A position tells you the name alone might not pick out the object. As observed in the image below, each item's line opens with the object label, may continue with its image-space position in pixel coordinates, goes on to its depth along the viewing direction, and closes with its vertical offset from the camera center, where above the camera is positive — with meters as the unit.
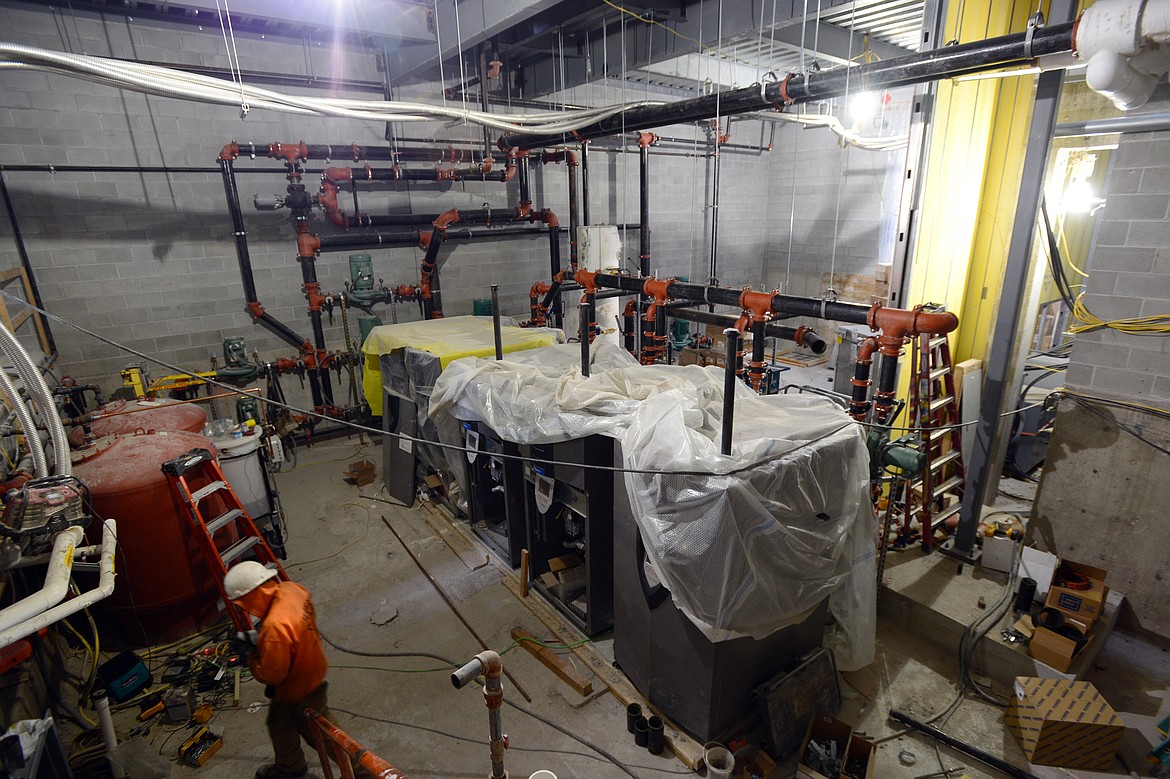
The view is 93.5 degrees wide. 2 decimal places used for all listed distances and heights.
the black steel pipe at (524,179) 6.52 +0.59
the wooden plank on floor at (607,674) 2.42 -2.22
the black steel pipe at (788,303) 3.11 -0.47
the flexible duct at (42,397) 2.26 -0.64
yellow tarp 4.01 -0.80
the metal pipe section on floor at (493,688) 1.86 -1.52
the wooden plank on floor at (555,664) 2.77 -2.22
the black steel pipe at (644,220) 6.70 +0.10
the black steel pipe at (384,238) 5.75 -0.04
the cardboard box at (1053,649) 2.63 -2.02
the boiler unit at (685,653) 2.33 -1.84
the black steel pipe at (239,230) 5.08 +0.09
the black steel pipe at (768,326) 3.62 -0.76
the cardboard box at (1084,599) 2.76 -1.88
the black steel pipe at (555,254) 6.79 -0.28
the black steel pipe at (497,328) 3.57 -0.61
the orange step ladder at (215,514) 2.89 -1.48
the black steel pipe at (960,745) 2.36 -2.26
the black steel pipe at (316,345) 5.58 -1.10
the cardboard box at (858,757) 2.28 -2.17
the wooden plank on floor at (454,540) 3.85 -2.20
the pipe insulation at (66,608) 1.63 -1.10
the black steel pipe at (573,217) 6.68 +0.16
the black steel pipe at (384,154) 5.00 +0.79
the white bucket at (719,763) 2.13 -2.05
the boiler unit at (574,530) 2.79 -1.68
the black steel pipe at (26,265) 4.44 -0.15
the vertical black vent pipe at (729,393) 2.07 -0.61
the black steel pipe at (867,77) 2.30 +0.72
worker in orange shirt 2.12 -1.58
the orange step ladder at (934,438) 3.50 -1.38
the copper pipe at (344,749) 1.81 -1.78
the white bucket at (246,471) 3.72 -1.54
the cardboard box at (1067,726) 2.32 -2.09
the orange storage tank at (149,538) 2.91 -1.56
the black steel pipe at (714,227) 6.95 -0.01
